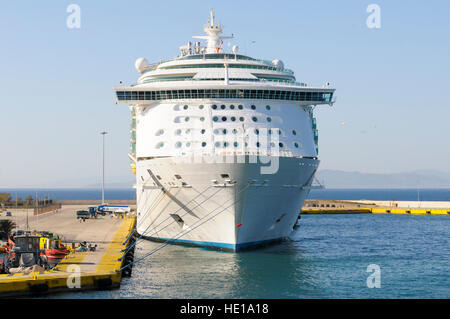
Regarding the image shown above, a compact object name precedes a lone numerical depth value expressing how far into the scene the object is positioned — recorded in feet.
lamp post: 249.96
